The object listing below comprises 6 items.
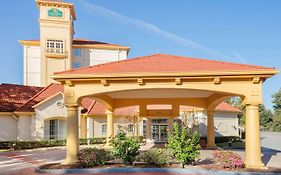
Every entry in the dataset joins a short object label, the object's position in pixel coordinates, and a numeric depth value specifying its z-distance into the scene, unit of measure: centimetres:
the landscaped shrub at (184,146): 1351
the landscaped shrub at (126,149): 1409
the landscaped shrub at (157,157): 1385
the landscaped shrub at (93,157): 1375
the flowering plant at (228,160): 1281
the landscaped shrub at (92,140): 3038
